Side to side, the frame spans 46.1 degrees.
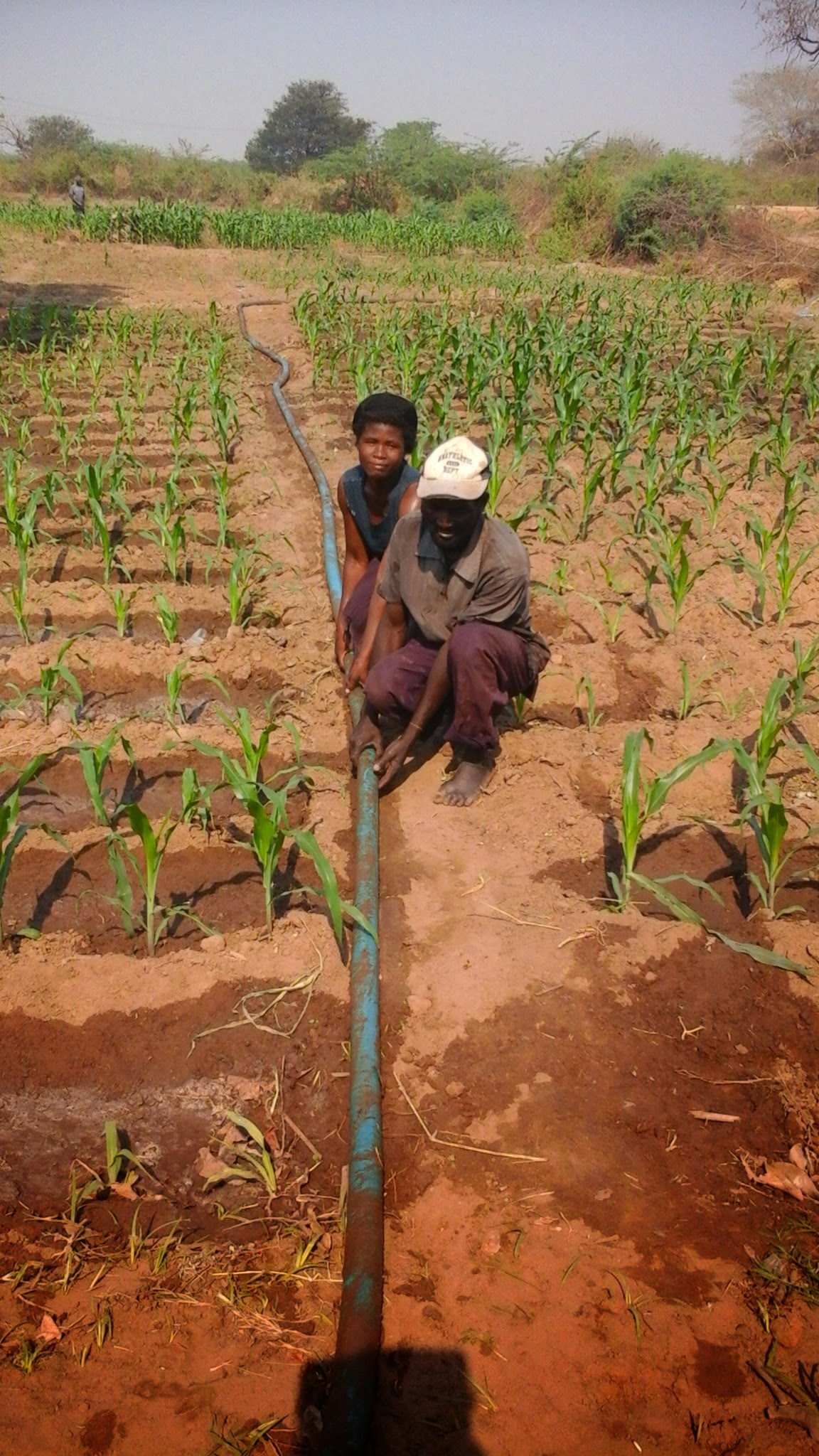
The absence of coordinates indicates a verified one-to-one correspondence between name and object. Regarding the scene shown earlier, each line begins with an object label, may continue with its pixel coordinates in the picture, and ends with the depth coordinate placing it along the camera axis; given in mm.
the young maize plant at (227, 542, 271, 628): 4324
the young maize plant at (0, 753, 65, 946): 2529
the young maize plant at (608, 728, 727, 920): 2758
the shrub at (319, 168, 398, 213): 26516
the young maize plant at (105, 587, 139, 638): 4266
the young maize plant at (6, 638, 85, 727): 3510
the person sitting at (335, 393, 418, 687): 3594
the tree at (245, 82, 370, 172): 47750
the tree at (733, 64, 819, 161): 34688
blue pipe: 1594
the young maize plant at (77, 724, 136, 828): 2846
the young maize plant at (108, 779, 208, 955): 2580
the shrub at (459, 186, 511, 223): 24719
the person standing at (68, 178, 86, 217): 18962
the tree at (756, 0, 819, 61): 19953
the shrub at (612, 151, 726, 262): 18312
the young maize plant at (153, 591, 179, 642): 4082
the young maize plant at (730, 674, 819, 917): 2750
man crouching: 3205
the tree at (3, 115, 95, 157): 46316
